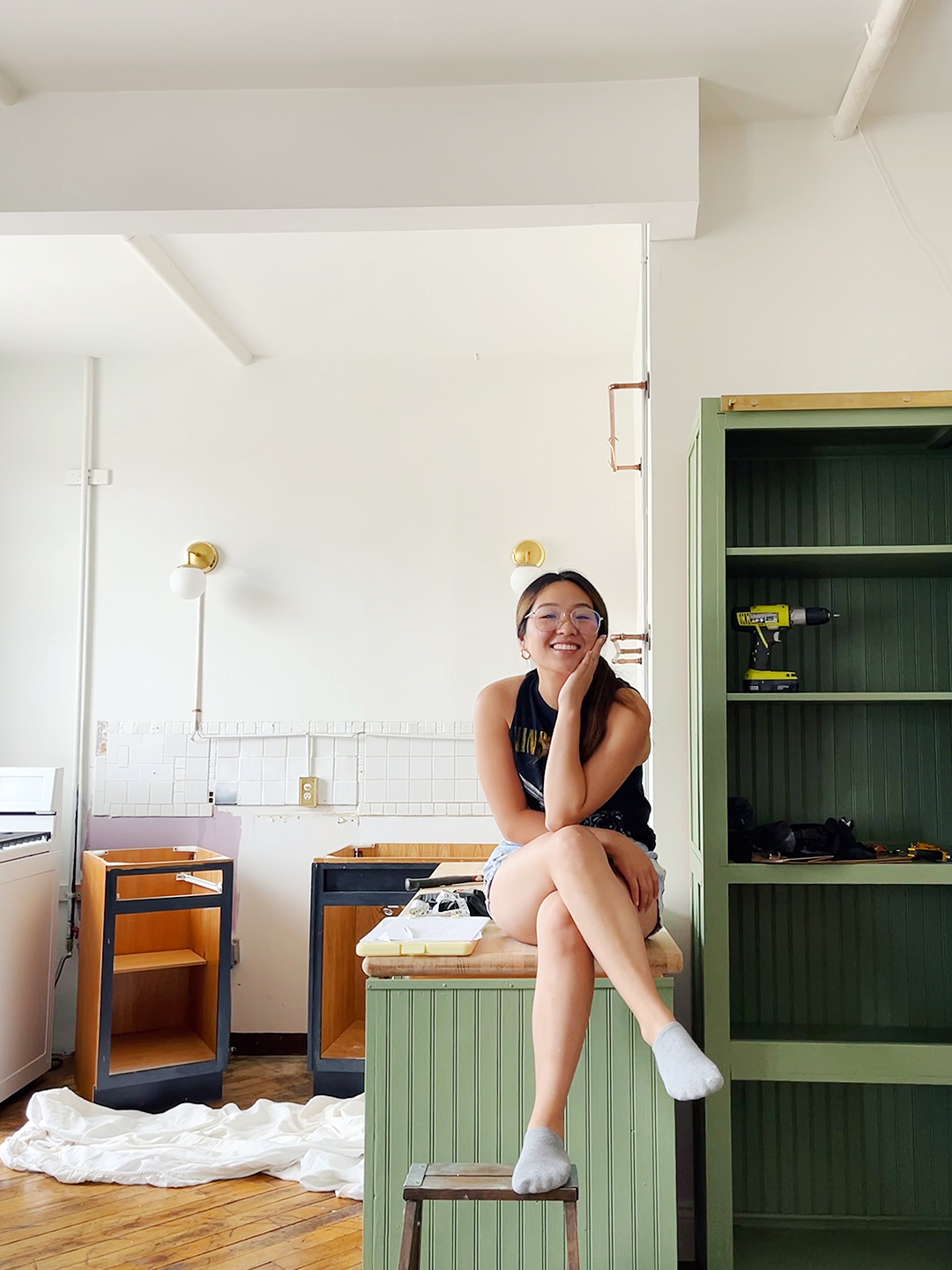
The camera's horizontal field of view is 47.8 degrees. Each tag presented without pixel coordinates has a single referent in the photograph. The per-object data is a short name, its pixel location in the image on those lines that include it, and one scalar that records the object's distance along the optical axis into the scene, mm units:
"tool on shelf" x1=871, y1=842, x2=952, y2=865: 2465
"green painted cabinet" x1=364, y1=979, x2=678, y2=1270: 2201
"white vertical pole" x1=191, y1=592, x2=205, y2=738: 4523
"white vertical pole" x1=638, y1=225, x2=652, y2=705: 3020
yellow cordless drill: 2566
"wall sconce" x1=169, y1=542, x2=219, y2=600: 4355
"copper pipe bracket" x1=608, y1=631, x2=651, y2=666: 3057
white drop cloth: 3088
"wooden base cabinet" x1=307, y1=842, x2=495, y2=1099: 3797
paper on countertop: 2311
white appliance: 3721
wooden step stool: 1802
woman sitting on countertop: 2025
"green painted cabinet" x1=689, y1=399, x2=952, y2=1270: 2463
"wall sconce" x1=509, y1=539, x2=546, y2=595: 4348
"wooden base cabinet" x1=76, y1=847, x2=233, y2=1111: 3703
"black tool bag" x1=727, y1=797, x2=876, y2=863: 2463
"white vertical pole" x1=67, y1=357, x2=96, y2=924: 4512
